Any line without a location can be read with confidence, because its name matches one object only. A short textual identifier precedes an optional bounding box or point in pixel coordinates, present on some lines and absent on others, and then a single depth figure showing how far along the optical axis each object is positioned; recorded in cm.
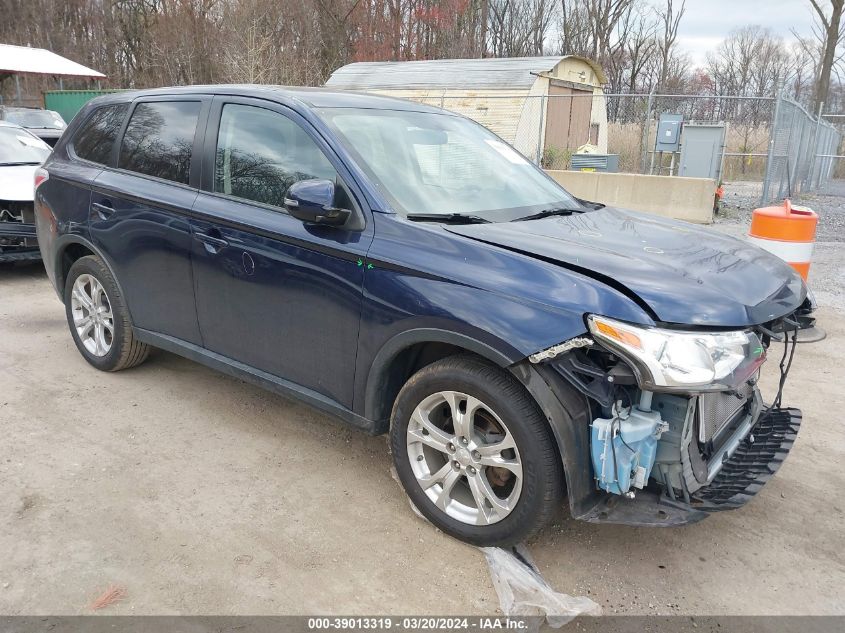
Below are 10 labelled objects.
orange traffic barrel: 598
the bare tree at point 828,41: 2677
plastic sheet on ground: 261
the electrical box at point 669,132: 1560
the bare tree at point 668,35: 4906
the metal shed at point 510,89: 1984
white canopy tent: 2480
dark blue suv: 255
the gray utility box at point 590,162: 1545
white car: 725
